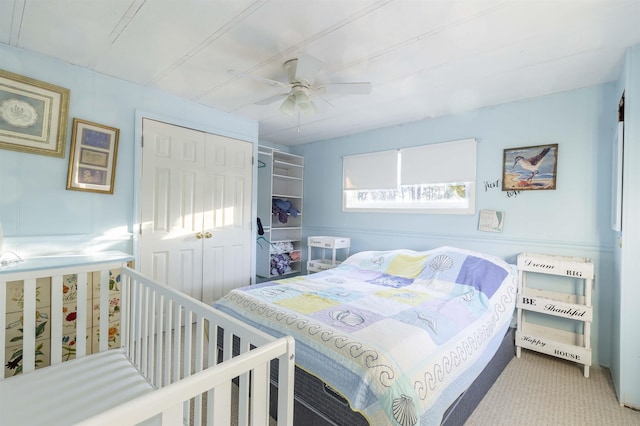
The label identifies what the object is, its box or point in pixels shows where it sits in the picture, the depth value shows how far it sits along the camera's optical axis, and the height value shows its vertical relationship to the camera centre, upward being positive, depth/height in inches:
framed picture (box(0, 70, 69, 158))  78.5 +26.2
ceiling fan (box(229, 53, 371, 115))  76.1 +35.2
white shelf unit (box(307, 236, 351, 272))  146.6 -18.8
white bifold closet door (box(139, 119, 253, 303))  107.8 +0.6
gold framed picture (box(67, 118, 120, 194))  89.4 +16.5
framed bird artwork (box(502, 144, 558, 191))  100.4 +18.5
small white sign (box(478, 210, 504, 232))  109.9 -1.1
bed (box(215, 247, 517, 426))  49.1 -24.6
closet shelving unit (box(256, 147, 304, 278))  158.7 -0.1
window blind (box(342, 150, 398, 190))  141.2 +23.0
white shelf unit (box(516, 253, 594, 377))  86.0 -26.9
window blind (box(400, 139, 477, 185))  117.8 +23.4
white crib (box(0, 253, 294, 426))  28.8 -21.8
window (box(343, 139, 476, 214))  119.7 +17.1
